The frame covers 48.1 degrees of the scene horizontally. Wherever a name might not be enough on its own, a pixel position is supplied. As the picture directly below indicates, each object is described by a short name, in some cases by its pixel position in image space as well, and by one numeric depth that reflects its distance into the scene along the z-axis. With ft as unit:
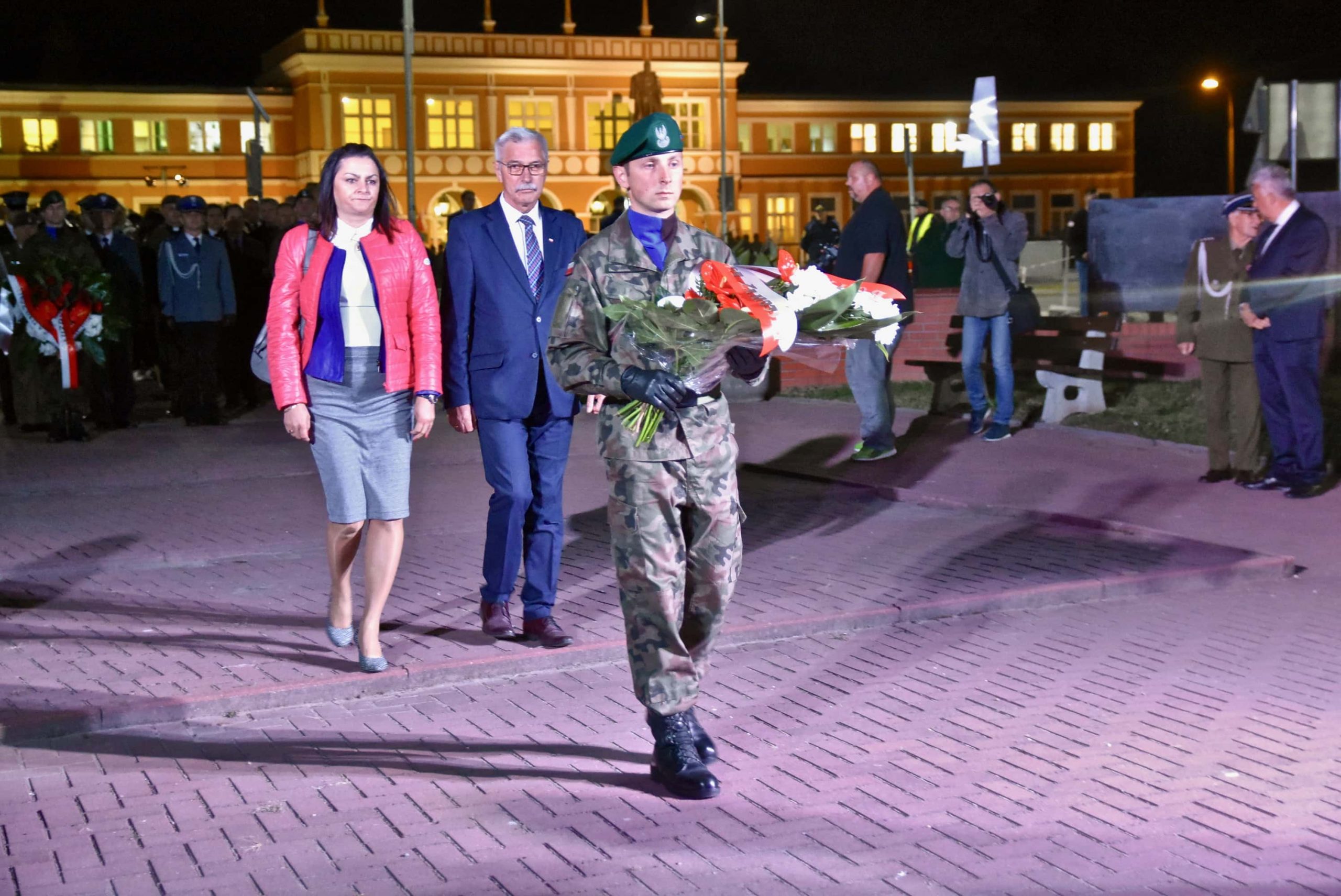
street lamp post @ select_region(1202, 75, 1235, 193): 90.68
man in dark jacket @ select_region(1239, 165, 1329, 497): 30.81
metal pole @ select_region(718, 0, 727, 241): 150.97
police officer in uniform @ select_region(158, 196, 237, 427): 45.70
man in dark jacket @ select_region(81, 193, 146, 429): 45.73
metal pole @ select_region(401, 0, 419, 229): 88.18
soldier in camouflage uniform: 15.06
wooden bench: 43.96
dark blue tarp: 56.49
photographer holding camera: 38.55
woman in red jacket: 18.72
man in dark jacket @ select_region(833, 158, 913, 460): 34.91
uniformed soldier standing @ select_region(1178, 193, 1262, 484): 32.14
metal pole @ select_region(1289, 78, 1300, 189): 41.68
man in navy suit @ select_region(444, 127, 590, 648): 20.10
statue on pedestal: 186.43
